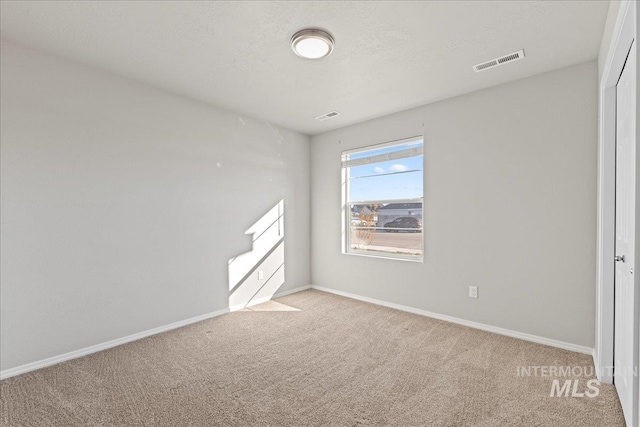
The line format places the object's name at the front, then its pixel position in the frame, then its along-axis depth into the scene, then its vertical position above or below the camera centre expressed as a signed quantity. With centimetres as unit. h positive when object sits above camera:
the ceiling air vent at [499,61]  256 +128
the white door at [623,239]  174 -20
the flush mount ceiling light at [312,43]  223 +126
